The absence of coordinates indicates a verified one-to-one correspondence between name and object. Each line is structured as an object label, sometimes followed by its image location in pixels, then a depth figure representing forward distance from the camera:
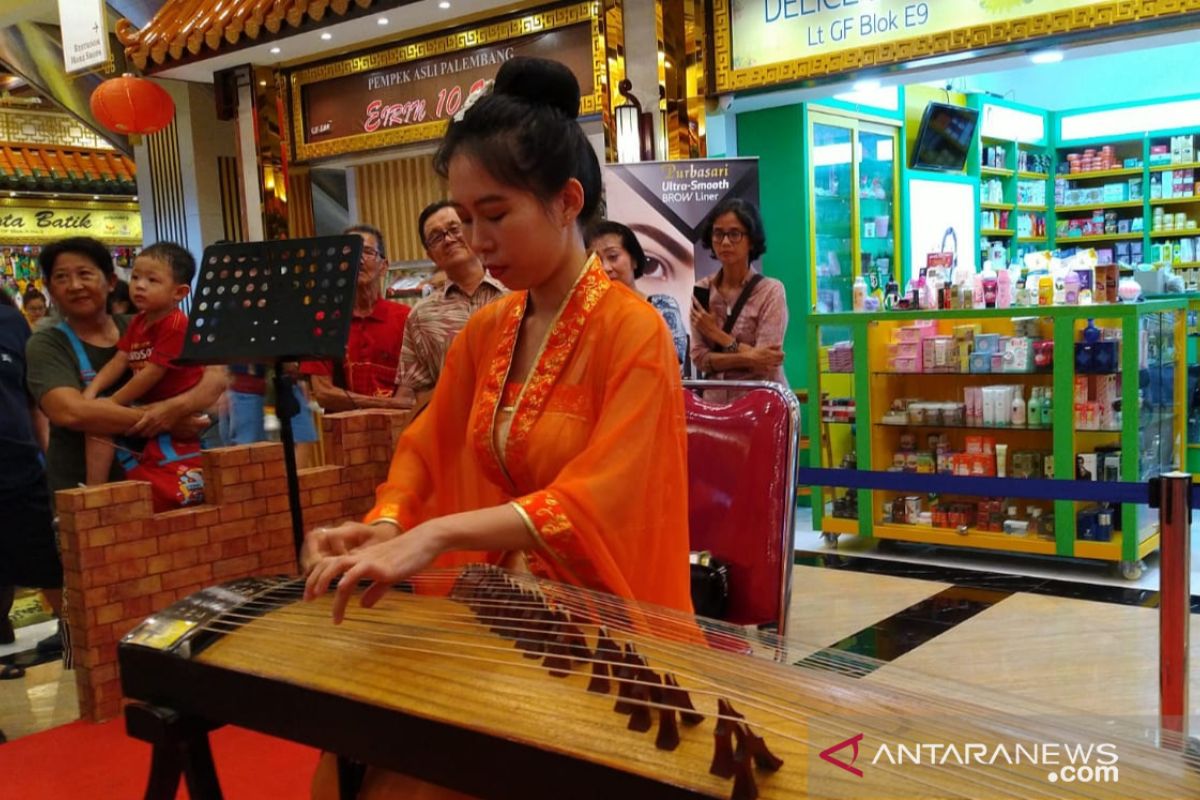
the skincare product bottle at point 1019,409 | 5.07
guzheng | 0.93
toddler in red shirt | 3.44
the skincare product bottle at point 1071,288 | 4.92
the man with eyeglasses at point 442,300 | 3.61
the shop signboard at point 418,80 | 6.45
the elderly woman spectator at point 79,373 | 3.37
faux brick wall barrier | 2.68
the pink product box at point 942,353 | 5.28
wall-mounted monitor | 8.37
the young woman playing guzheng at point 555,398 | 1.48
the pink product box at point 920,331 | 5.38
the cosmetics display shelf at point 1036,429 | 4.79
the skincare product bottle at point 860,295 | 5.63
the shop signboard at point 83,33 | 6.47
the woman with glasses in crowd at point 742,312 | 4.58
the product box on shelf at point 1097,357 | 4.75
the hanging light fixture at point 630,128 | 6.04
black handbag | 2.07
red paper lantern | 7.01
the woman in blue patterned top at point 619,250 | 3.84
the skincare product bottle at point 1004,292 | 5.14
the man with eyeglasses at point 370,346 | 4.25
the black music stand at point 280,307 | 2.30
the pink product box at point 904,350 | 5.39
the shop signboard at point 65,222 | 12.45
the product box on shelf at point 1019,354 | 5.00
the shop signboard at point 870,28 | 4.83
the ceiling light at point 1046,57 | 5.11
